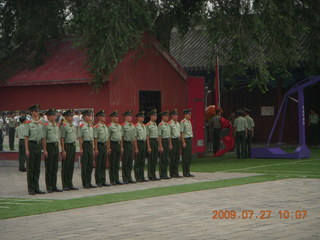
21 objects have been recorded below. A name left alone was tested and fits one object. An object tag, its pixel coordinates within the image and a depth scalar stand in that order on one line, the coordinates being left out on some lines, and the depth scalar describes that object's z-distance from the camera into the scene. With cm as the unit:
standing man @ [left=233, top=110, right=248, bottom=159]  2590
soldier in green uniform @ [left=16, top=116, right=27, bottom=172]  2225
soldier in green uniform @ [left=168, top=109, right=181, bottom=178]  1883
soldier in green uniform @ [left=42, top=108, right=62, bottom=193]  1569
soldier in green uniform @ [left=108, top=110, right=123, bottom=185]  1737
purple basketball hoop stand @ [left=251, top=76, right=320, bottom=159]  2450
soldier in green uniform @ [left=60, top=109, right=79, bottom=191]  1612
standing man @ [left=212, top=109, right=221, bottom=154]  2749
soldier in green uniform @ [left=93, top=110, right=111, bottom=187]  1694
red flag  2751
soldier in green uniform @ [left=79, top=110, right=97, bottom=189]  1652
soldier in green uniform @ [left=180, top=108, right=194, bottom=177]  1883
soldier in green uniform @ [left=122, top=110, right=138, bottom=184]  1772
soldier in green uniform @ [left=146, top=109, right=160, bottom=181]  1836
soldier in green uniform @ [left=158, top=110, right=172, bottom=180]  1859
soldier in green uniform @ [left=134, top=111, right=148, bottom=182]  1803
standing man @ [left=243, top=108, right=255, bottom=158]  2616
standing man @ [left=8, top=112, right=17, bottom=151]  2491
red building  2331
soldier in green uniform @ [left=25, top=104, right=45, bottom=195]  1538
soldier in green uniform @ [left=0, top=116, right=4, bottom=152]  2558
